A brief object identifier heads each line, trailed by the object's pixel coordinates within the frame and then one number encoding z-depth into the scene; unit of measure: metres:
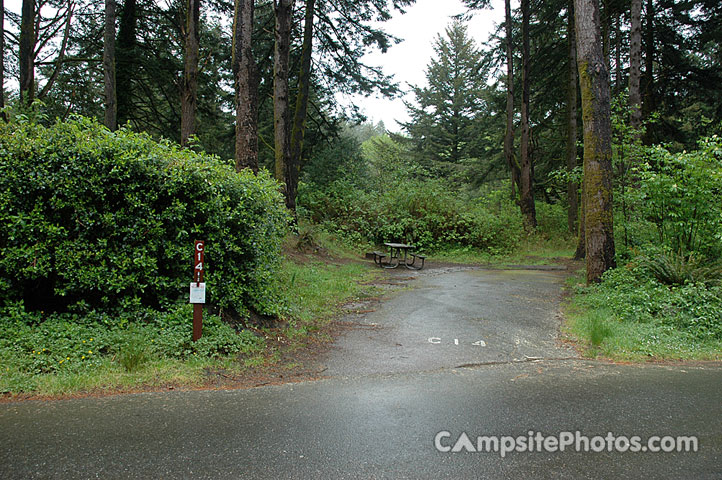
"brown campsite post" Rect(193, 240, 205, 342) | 5.24
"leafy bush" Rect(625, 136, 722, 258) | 8.55
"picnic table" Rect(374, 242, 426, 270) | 15.62
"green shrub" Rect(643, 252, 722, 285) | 7.77
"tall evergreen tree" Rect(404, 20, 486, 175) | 36.06
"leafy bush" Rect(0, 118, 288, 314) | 5.14
